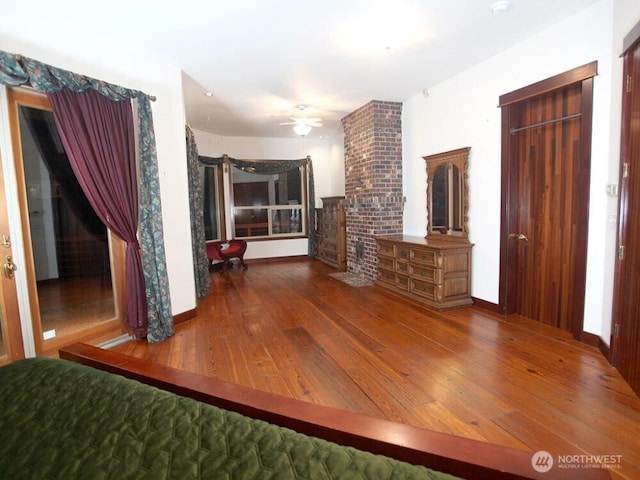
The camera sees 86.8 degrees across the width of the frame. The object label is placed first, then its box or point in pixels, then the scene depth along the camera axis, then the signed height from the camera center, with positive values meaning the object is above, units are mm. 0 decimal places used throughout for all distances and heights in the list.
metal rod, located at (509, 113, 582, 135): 3055 +792
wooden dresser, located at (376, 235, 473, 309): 4008 -799
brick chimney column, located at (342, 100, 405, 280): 5230 +556
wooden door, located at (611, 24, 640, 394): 2195 -209
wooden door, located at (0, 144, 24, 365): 2500 -573
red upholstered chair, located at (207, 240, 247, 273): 6338 -721
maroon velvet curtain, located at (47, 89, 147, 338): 2756 +486
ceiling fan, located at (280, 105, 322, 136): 5134 +1321
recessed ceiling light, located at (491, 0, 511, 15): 2706 +1610
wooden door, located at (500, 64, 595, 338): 2975 +29
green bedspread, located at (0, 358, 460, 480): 645 -489
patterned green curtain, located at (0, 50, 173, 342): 3230 -117
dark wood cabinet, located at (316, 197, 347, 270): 6609 -487
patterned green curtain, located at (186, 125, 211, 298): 4906 -170
